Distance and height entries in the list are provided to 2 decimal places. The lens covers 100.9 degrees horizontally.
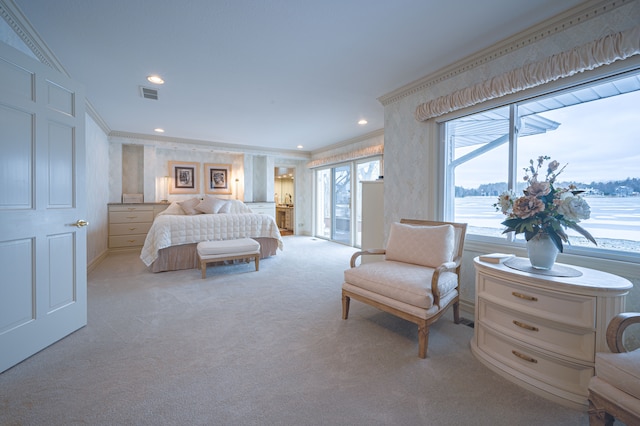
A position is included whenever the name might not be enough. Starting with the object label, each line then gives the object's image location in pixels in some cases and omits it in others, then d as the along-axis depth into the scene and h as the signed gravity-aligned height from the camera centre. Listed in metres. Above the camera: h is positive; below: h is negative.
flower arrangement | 1.67 +0.00
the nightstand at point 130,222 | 5.61 -0.38
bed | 4.17 -0.50
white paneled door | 1.82 -0.03
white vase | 1.78 -0.28
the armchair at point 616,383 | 1.09 -0.75
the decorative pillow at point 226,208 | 5.79 -0.04
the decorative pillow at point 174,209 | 5.61 -0.07
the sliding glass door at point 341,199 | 6.29 +0.23
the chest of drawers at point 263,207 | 7.37 -0.01
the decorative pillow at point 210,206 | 5.66 +0.01
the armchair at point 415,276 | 1.97 -0.57
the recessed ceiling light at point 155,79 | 3.15 +1.55
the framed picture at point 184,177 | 6.77 +0.75
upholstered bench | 3.99 -0.69
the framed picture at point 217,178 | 7.19 +0.77
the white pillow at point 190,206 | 5.62 +0.00
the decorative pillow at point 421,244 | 2.43 -0.35
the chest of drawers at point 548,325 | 1.47 -0.72
